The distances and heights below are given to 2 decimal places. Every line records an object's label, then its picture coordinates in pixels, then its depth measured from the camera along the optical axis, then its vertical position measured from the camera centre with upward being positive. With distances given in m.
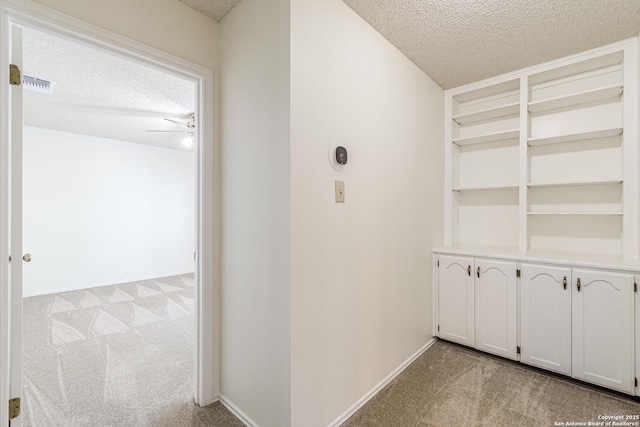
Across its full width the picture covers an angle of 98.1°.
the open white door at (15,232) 1.33 -0.09
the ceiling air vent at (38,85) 2.67 +1.28
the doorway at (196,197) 1.28 +0.09
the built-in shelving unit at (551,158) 2.20 +0.50
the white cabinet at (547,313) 1.92 -0.83
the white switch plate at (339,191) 1.69 +0.12
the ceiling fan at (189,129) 3.88 +1.24
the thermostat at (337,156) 1.66 +0.33
